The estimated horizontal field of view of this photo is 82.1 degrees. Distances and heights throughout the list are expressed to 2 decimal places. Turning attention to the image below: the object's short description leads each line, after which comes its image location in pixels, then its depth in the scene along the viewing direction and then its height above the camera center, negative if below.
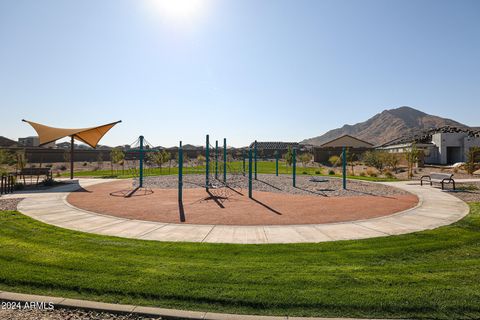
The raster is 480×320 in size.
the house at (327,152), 56.19 +1.39
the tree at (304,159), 44.00 -0.01
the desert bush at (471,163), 28.61 -0.51
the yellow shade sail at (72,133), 24.17 +2.52
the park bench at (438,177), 17.84 -1.25
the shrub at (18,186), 17.60 -1.67
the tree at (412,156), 30.77 +0.27
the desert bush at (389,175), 28.87 -1.78
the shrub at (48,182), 19.45 -1.56
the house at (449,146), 45.44 +2.08
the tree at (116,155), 33.94 +0.62
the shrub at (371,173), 30.88 -1.66
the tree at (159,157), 35.08 +0.33
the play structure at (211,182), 15.83 -1.86
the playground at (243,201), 10.58 -2.13
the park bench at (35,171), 19.93 -0.79
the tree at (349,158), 42.69 +0.11
